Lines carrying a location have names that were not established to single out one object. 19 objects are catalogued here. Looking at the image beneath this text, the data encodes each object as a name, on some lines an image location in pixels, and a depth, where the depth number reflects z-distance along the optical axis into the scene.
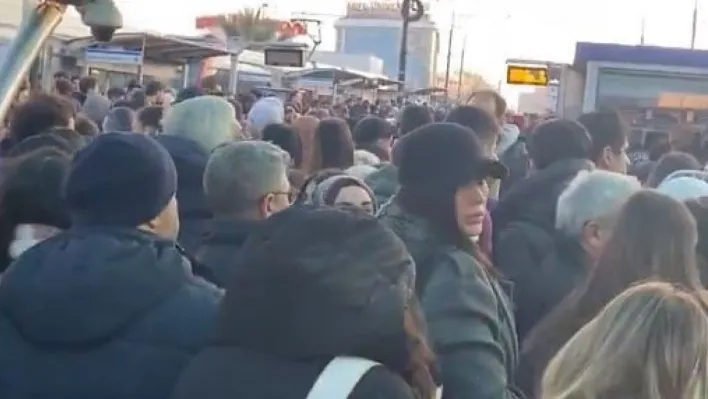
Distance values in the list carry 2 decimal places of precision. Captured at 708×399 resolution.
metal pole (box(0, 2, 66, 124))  2.94
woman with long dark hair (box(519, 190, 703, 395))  4.04
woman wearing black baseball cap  3.79
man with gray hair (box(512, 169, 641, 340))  4.86
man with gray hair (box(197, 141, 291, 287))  4.79
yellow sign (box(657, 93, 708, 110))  14.86
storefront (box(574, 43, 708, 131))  14.62
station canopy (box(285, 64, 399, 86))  36.75
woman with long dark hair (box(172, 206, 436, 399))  2.84
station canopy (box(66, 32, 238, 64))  23.77
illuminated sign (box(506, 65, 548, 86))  19.73
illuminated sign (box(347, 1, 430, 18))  139.62
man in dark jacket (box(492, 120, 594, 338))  5.49
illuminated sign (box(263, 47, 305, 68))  25.80
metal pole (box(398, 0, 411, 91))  30.23
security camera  3.64
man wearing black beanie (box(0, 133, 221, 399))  3.33
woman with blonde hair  2.94
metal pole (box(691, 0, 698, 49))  57.22
